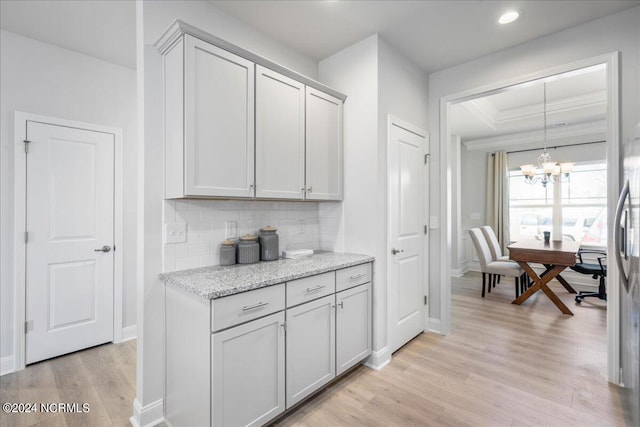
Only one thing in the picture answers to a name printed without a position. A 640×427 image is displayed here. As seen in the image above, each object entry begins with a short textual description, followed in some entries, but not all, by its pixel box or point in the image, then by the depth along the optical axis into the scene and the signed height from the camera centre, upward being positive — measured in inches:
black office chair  159.5 -31.6
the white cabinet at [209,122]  69.4 +22.3
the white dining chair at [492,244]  198.2 -20.3
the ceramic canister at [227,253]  85.3 -11.2
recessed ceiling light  90.1 +59.9
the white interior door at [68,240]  102.6 -9.6
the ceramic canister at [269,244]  92.7 -9.5
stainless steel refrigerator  52.7 -10.6
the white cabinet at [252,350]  59.7 -31.2
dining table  150.3 -23.5
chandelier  169.8 +26.1
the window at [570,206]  204.5 +5.3
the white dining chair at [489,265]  169.5 -30.1
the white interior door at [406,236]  106.4 -8.6
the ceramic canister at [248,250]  87.5 -10.7
